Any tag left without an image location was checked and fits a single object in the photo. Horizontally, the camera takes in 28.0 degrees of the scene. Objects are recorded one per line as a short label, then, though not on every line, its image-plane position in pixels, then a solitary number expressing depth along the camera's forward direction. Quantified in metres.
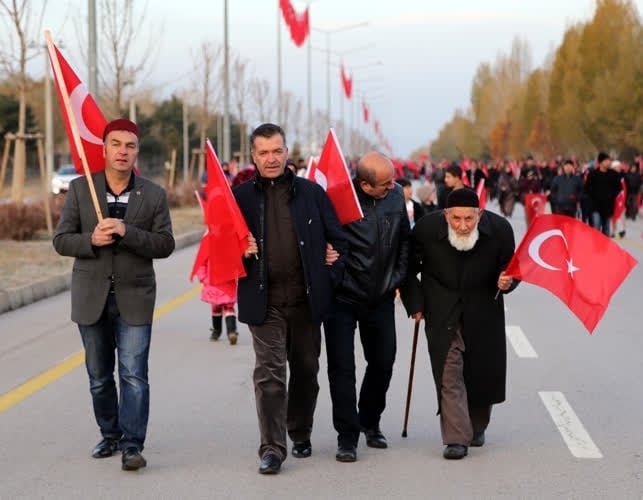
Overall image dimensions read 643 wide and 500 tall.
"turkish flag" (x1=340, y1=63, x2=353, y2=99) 73.77
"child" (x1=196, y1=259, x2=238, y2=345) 11.49
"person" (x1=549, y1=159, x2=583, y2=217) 23.77
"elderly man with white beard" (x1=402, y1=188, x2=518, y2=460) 7.00
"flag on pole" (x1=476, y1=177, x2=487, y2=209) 15.33
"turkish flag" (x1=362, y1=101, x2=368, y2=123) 114.44
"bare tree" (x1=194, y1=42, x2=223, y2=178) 57.19
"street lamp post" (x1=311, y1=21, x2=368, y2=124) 71.93
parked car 47.58
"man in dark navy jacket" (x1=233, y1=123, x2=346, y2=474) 6.50
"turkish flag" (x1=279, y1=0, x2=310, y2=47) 45.84
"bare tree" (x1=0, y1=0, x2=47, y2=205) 25.50
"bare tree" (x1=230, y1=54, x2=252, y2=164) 66.81
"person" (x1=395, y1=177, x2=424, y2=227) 12.50
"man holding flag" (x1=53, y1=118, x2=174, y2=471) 6.54
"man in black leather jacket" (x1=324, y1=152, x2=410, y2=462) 6.87
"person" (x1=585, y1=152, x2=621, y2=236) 24.86
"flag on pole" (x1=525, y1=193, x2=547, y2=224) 24.35
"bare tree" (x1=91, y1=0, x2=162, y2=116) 33.91
